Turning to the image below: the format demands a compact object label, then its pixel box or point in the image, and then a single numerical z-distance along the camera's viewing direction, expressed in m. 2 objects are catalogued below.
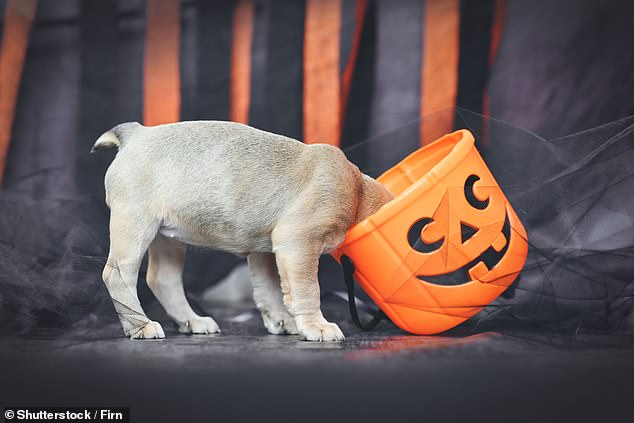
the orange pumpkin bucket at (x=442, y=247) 2.15
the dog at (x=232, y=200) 2.21
